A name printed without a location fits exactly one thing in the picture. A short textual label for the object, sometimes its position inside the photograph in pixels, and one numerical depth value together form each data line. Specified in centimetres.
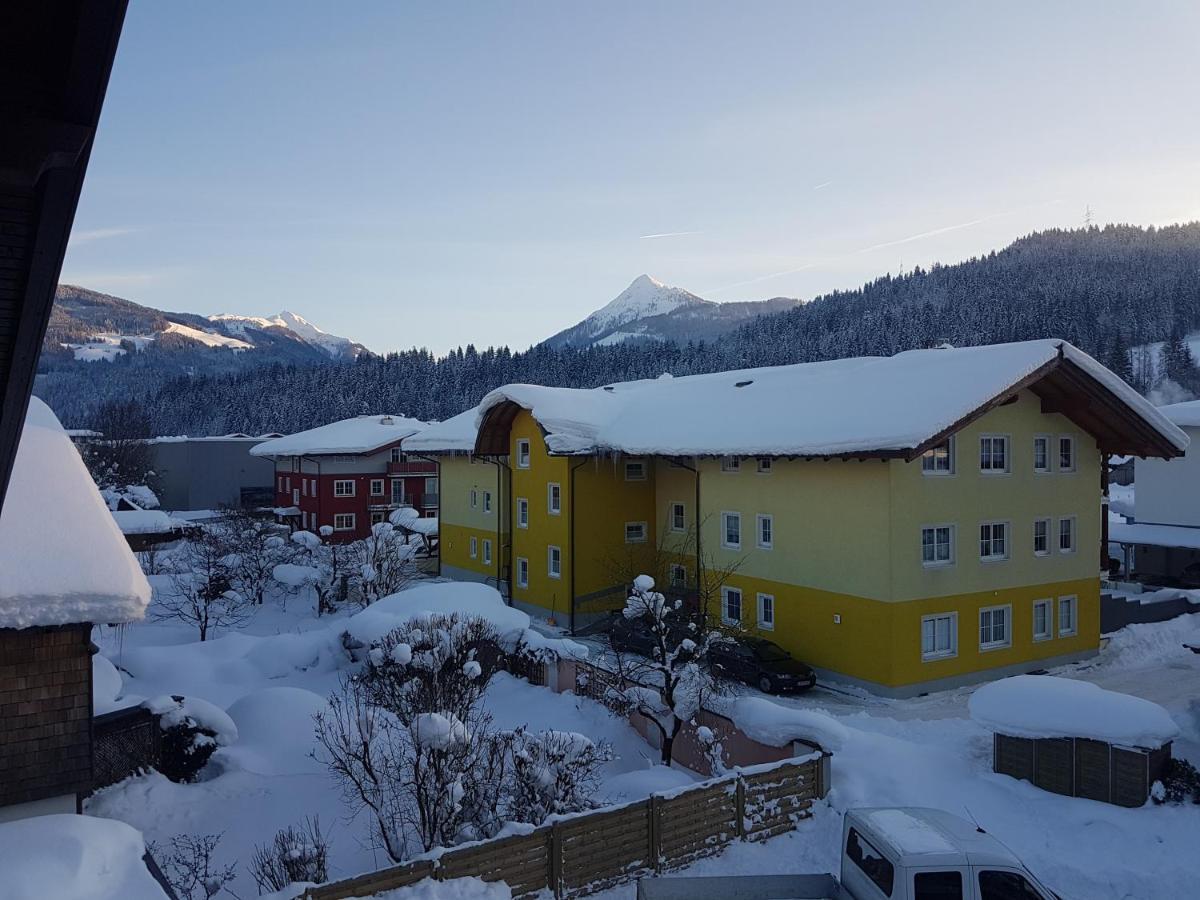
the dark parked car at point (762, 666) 2277
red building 5572
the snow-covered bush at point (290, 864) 1102
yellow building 2264
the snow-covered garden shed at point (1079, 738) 1412
